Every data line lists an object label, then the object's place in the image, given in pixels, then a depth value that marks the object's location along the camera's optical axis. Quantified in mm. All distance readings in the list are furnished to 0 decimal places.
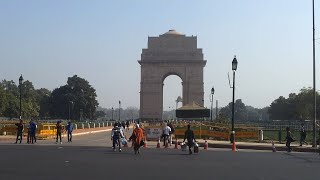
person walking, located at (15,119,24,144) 32969
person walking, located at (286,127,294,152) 29016
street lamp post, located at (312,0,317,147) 31162
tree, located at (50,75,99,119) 130750
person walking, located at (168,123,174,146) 32600
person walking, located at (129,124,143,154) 24141
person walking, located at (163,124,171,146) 30844
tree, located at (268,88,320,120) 114375
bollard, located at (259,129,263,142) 37750
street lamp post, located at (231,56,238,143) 34438
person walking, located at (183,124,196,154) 24922
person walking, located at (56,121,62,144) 33500
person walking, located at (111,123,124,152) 26452
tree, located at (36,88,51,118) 144662
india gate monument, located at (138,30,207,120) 117688
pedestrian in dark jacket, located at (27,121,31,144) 33219
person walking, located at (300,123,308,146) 32925
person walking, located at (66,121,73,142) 35278
